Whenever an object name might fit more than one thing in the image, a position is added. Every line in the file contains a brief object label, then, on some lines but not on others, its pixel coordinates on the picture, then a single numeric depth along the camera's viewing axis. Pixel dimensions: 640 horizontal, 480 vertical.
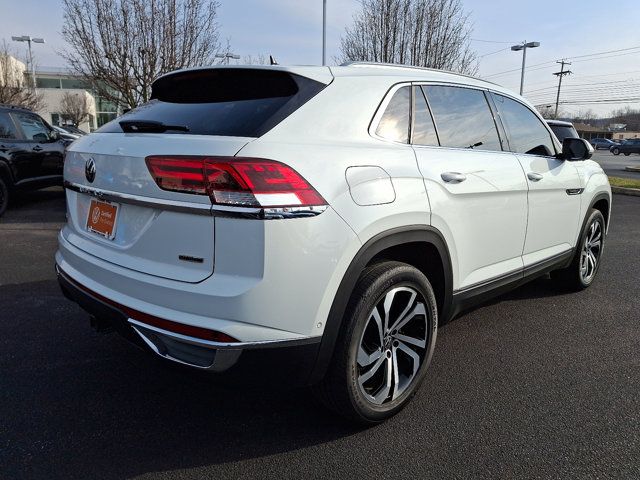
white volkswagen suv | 1.91
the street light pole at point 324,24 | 16.52
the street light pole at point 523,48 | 26.84
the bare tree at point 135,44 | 12.63
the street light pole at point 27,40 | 35.76
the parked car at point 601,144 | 60.59
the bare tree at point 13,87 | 24.15
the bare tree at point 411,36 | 13.85
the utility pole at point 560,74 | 72.12
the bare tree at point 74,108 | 49.69
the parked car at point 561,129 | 11.34
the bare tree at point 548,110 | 75.36
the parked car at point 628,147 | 46.53
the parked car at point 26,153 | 8.08
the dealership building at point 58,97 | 52.94
